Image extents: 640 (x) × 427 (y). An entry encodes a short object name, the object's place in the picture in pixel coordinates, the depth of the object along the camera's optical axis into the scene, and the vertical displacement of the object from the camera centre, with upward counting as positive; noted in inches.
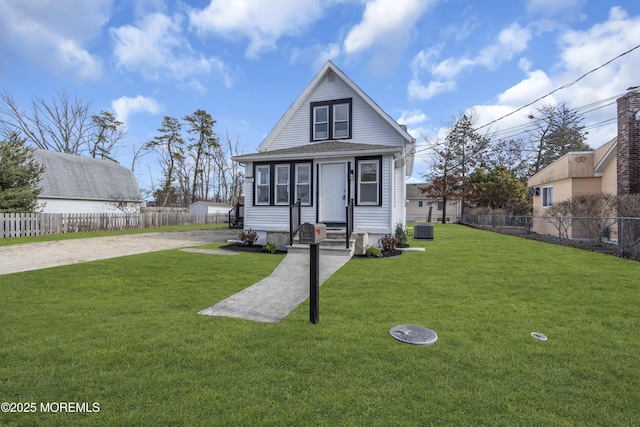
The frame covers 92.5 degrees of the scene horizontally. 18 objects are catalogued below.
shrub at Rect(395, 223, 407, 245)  451.5 -35.0
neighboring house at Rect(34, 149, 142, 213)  924.0 +81.2
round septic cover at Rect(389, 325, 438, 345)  136.8 -57.2
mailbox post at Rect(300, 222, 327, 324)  158.1 -24.1
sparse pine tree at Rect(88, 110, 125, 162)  1357.0 +349.6
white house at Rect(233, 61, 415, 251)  430.9 +71.5
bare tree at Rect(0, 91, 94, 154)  1130.4 +355.2
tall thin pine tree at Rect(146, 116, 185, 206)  1482.5 +292.7
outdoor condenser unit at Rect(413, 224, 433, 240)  550.3 -35.1
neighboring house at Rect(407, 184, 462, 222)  1813.9 +21.4
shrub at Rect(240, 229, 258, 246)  455.5 -39.0
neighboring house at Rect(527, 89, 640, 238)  461.4 +77.8
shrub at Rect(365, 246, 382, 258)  366.9 -48.2
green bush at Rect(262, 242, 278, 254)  411.2 -48.5
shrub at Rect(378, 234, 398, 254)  396.5 -41.2
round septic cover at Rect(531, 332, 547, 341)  139.2 -56.7
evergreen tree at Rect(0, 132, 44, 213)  636.1 +68.7
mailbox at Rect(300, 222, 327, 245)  157.2 -11.6
